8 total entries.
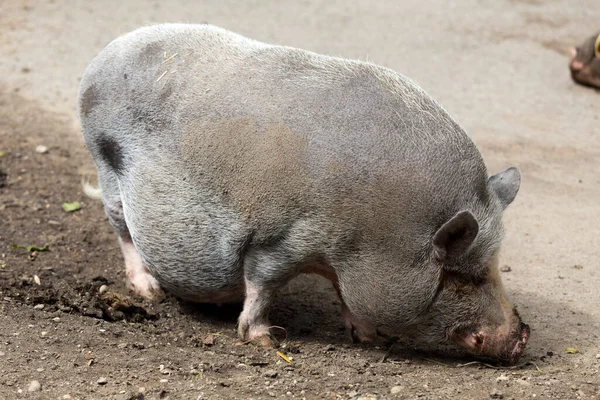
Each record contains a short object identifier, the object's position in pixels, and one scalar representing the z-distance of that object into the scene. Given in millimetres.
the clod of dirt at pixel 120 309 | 10539
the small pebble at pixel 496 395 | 8251
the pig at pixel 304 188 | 8680
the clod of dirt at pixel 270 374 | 8766
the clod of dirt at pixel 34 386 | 7941
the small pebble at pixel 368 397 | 8258
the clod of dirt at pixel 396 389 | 8383
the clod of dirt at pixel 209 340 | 9883
